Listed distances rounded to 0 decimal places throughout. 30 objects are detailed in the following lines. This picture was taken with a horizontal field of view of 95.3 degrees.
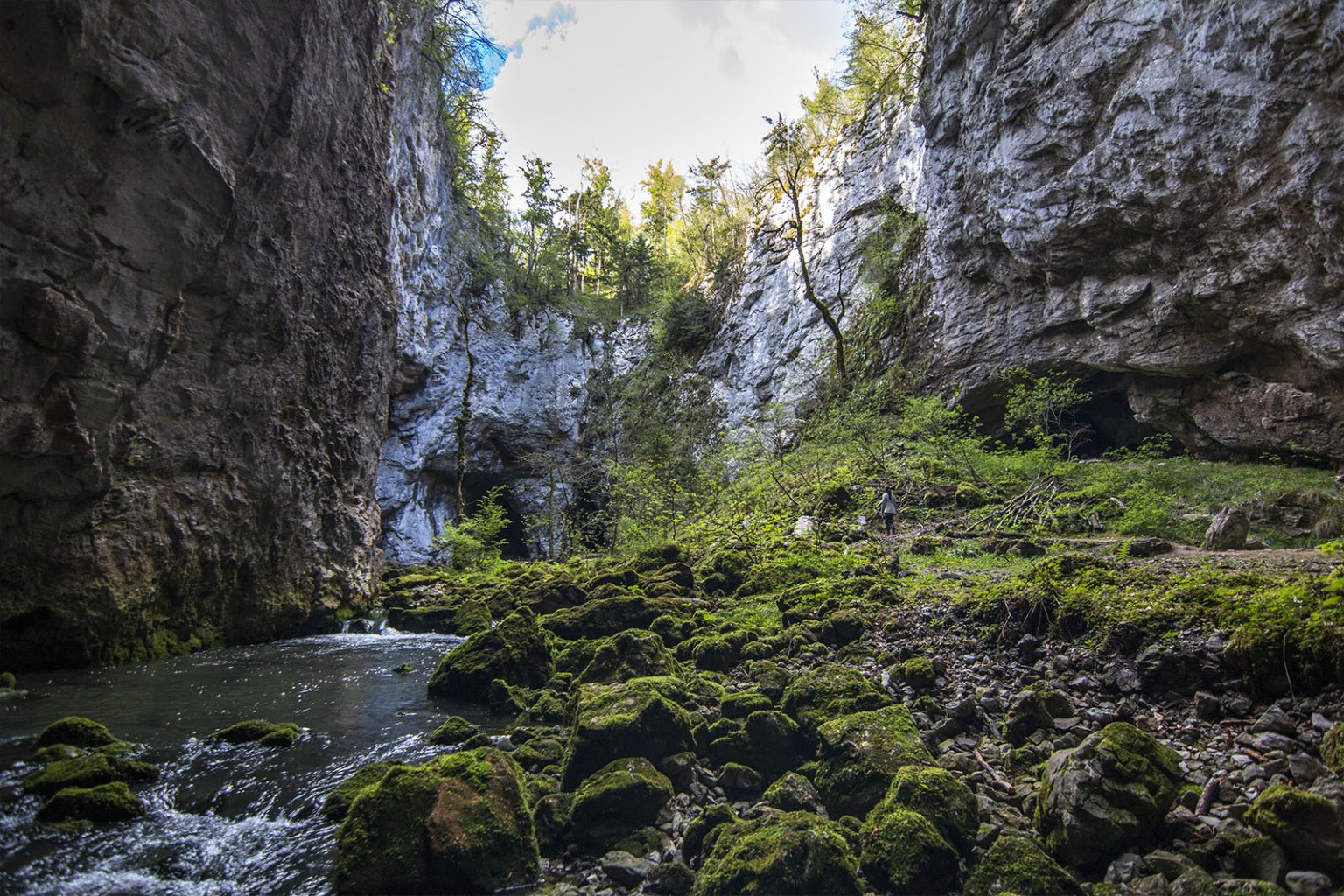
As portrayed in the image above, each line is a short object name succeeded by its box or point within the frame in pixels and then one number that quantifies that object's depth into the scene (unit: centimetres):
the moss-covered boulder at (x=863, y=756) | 401
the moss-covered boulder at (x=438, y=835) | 347
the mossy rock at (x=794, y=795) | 405
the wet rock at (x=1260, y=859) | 275
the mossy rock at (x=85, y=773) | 428
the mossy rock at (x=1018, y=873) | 299
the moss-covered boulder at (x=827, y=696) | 489
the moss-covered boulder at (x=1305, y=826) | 269
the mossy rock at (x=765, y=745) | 468
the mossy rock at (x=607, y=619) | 866
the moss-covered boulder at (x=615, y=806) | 403
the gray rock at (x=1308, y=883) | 260
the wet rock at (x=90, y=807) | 400
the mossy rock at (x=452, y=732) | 564
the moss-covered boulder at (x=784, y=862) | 320
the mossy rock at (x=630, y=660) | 622
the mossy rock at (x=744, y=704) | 530
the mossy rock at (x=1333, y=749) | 317
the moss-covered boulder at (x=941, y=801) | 346
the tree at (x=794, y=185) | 2039
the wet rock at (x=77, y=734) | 508
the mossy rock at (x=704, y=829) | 373
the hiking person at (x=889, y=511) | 1125
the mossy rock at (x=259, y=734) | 557
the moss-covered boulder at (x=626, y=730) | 464
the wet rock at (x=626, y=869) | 355
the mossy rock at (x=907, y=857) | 322
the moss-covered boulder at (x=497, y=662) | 708
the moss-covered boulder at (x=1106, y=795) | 316
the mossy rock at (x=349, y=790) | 429
